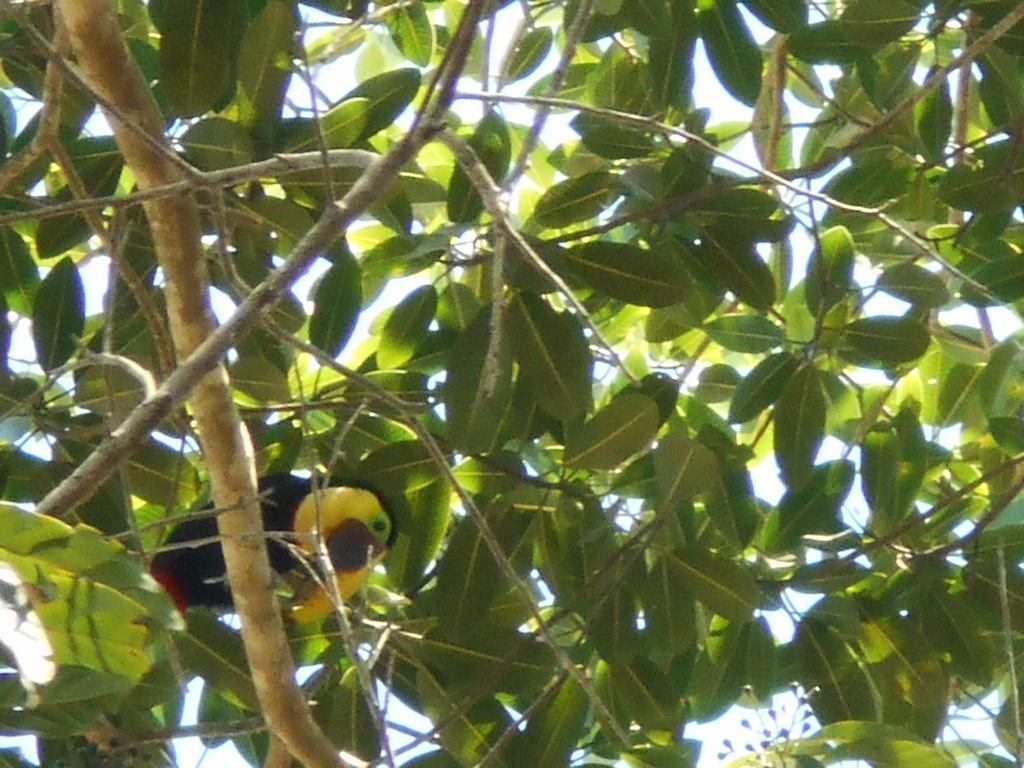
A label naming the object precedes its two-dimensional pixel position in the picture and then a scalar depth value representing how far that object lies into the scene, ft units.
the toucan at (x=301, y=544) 49.43
